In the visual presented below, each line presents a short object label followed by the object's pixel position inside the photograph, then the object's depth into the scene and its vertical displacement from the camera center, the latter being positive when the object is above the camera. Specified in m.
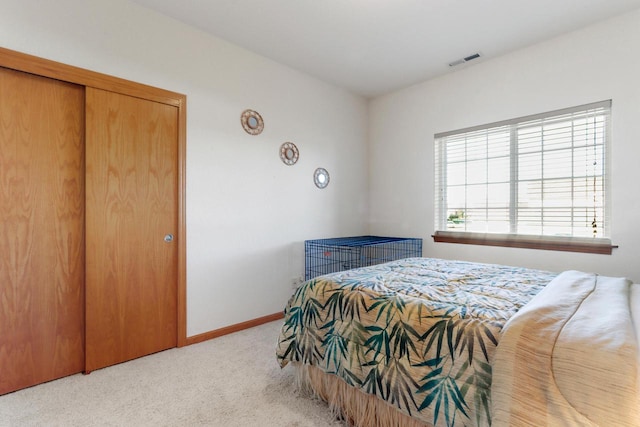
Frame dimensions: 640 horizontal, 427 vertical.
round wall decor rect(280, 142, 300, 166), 3.32 +0.64
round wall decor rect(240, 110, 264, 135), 3.00 +0.88
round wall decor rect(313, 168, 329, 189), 3.66 +0.42
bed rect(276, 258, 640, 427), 0.94 -0.50
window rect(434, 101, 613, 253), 2.65 +0.31
